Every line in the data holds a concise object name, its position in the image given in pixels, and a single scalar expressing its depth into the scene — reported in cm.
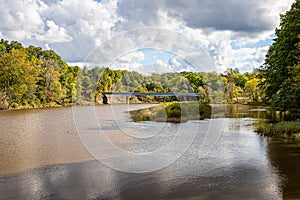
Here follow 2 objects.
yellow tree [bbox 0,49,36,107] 5272
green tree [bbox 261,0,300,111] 2297
